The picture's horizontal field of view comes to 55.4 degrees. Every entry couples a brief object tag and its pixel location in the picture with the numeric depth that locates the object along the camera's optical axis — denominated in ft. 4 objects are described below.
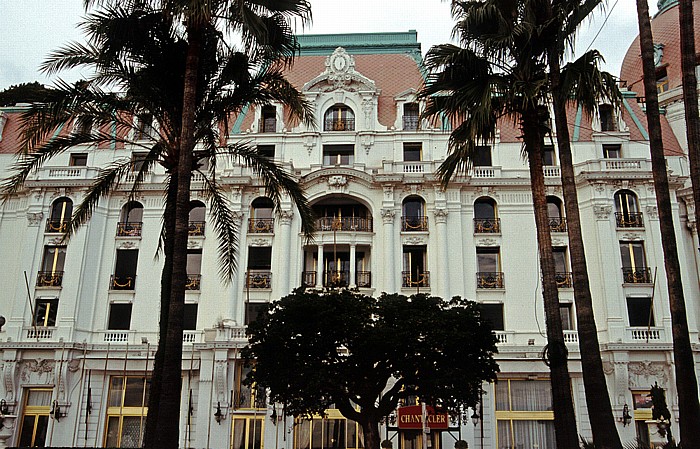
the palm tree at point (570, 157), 47.75
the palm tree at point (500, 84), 57.21
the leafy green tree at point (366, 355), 71.51
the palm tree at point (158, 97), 57.57
